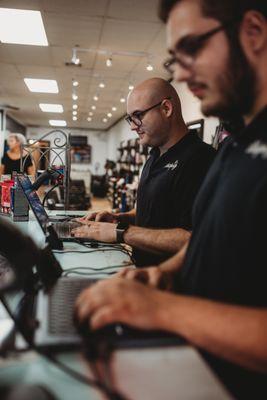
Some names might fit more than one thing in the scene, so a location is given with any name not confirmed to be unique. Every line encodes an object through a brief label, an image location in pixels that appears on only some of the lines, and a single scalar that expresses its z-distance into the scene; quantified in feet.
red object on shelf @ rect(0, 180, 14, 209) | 9.90
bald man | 5.86
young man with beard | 2.32
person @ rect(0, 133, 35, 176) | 17.97
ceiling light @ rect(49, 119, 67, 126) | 51.13
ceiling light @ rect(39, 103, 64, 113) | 37.22
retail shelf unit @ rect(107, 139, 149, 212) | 30.04
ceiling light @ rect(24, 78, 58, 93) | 26.37
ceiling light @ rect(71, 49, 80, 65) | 17.70
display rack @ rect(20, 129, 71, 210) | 10.09
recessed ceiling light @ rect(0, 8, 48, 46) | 14.20
